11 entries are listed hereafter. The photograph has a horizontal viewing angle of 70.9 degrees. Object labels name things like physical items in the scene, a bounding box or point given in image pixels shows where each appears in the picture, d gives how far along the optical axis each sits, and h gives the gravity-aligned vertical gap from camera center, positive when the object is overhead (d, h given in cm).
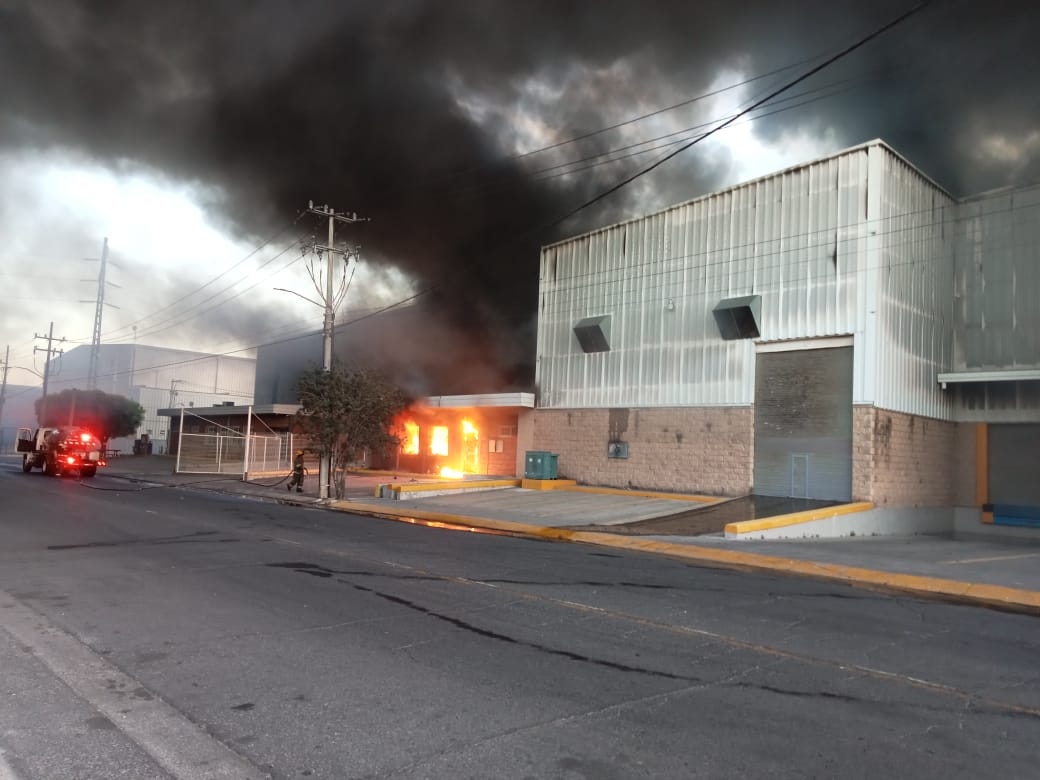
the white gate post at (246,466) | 2653 -92
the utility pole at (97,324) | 4753 +774
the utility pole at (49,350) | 5382 +624
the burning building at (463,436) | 2545 +52
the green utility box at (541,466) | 2256 -38
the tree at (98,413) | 5578 +170
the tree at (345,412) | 2016 +91
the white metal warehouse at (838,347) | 1700 +305
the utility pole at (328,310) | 2022 +410
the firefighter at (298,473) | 2264 -93
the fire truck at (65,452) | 2645 -70
